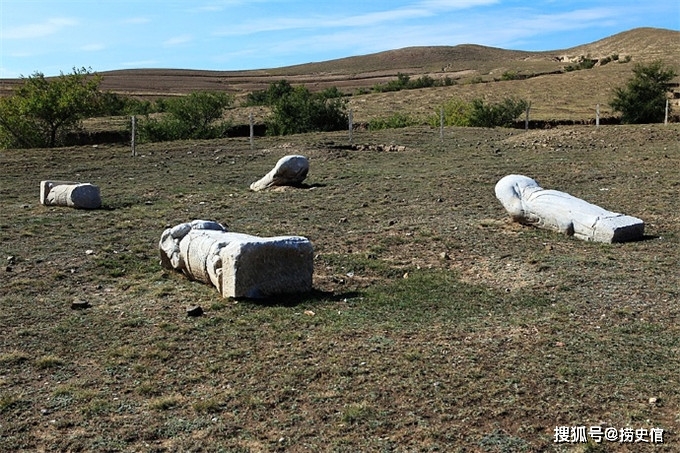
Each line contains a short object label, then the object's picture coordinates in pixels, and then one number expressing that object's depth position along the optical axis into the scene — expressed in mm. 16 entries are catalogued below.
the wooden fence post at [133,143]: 23547
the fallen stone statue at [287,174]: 16922
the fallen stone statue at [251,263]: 8188
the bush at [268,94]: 50697
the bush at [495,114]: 34438
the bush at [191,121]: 32000
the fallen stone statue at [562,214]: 10867
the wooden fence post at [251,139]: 24861
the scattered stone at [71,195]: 14852
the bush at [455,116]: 34250
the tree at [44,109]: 28266
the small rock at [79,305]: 8359
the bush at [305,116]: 33406
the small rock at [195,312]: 7922
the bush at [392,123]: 34219
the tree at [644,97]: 35125
